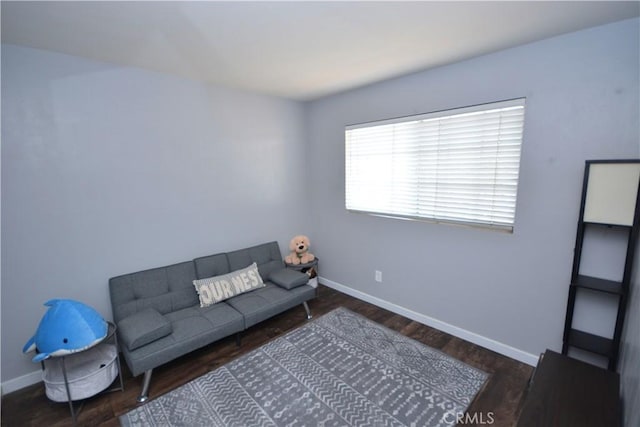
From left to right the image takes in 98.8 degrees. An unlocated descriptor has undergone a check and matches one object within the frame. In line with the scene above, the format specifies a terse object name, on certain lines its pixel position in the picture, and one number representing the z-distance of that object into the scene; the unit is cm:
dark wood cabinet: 120
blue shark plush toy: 167
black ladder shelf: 159
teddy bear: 347
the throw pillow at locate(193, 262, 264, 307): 261
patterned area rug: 176
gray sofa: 199
